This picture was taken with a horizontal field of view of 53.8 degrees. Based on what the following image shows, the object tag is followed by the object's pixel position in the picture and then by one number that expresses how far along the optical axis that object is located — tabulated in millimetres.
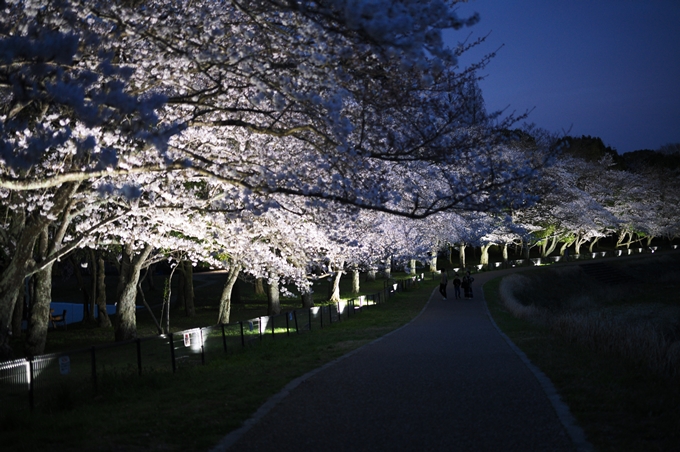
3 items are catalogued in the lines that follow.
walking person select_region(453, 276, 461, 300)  35078
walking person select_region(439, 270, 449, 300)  35531
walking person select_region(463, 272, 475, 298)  34406
